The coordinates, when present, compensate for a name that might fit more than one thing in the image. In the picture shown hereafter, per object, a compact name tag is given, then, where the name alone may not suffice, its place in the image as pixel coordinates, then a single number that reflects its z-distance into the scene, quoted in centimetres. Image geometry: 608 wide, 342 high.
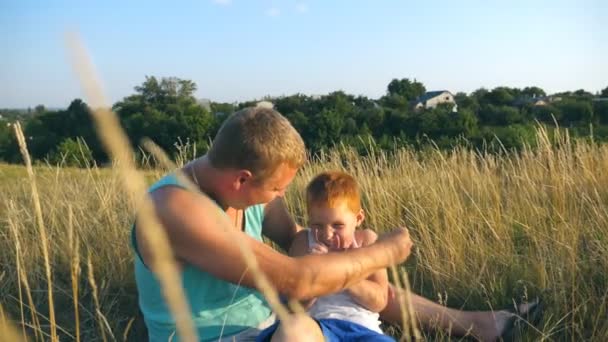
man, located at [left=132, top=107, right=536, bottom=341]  162
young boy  208
